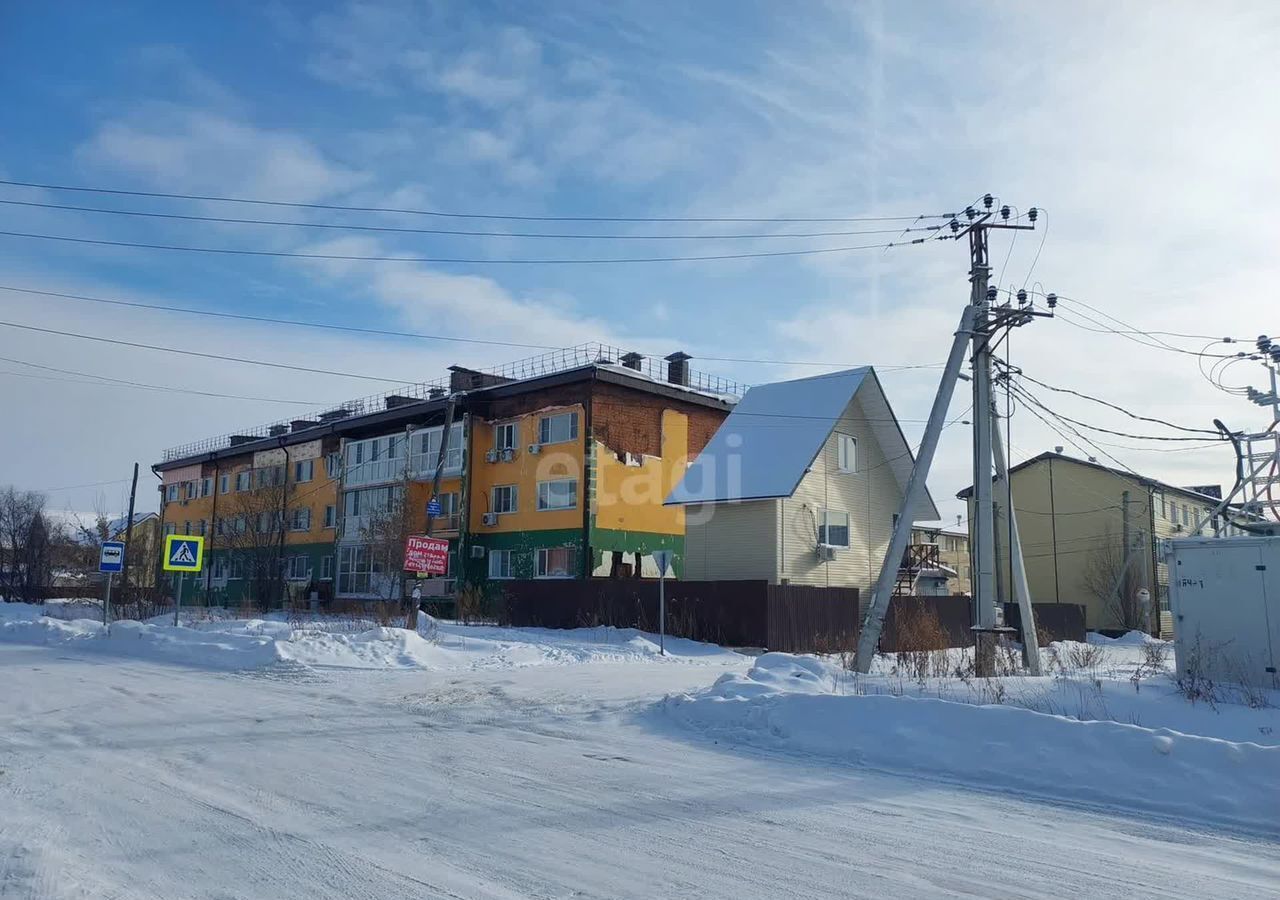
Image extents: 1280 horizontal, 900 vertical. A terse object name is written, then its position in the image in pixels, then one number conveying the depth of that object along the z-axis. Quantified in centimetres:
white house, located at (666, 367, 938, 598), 3281
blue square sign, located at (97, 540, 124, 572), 2684
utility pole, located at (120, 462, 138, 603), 3944
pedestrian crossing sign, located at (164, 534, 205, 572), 2431
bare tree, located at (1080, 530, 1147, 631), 4253
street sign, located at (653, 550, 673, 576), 2277
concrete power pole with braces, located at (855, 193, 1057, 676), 1792
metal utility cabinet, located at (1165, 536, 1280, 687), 1441
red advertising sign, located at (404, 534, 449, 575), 2384
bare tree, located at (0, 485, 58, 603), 5231
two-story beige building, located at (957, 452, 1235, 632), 4331
